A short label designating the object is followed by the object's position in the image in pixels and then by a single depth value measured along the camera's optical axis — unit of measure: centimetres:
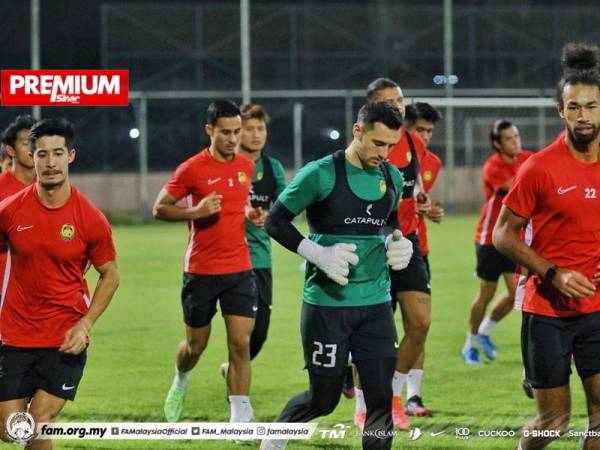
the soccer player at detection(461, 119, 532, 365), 1815
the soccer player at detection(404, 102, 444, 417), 1402
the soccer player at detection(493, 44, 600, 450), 959
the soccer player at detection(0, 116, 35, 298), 1211
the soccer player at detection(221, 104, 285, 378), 1523
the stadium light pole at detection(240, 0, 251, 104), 3497
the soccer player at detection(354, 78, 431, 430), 1357
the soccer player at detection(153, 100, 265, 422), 1337
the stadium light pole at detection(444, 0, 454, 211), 4082
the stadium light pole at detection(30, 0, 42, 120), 3394
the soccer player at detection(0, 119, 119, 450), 988
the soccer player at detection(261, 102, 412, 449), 1024
